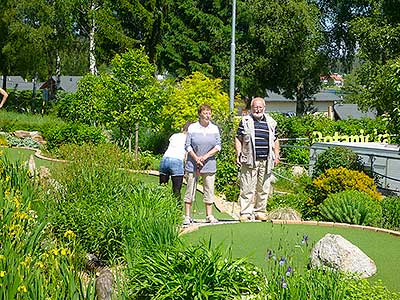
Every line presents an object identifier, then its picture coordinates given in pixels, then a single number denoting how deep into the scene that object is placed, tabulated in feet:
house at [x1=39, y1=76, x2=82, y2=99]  142.10
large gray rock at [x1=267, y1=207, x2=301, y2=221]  31.63
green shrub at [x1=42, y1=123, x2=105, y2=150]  68.74
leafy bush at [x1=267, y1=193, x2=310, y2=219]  37.18
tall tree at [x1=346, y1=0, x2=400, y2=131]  93.50
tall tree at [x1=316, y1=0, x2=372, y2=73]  128.57
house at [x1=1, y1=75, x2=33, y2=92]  256.11
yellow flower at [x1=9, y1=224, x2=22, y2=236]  15.26
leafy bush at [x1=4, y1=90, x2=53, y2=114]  128.84
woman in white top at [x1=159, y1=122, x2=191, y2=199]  32.24
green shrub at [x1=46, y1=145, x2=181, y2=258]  20.62
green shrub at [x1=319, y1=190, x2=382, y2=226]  30.53
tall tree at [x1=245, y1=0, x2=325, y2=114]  116.37
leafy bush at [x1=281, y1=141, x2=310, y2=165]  72.08
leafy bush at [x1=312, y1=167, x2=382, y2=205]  35.04
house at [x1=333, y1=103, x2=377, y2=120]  195.09
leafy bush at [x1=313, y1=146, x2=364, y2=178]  47.45
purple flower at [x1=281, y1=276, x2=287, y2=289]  14.67
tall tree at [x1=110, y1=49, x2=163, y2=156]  65.36
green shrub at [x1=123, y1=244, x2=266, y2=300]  16.75
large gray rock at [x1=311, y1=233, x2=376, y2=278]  20.33
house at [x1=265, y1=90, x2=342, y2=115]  241.55
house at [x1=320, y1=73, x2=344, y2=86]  141.94
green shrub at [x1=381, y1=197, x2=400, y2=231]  31.40
